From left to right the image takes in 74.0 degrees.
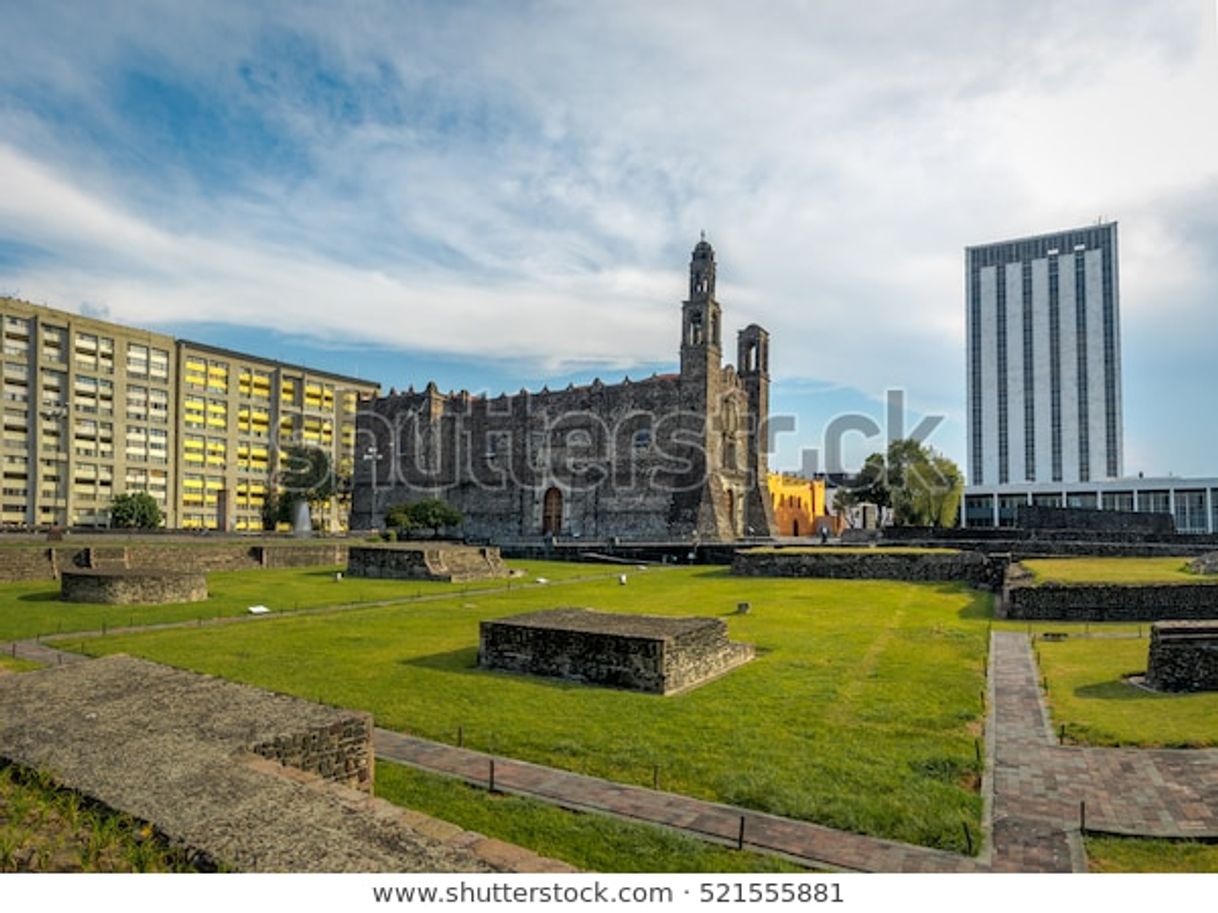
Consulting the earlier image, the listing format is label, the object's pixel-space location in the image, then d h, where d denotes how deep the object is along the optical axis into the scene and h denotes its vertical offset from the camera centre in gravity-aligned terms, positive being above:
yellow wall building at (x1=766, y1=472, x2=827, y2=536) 59.91 -0.75
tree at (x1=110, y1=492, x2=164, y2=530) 60.69 -1.96
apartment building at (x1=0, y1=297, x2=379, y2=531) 62.62 +5.65
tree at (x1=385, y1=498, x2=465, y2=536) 48.09 -1.61
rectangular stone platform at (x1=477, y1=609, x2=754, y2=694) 11.20 -2.33
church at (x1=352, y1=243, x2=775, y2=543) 47.78 +2.60
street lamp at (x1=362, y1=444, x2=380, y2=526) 62.44 +1.85
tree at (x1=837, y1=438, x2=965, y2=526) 54.91 +0.83
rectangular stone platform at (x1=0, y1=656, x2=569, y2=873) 4.42 -1.97
